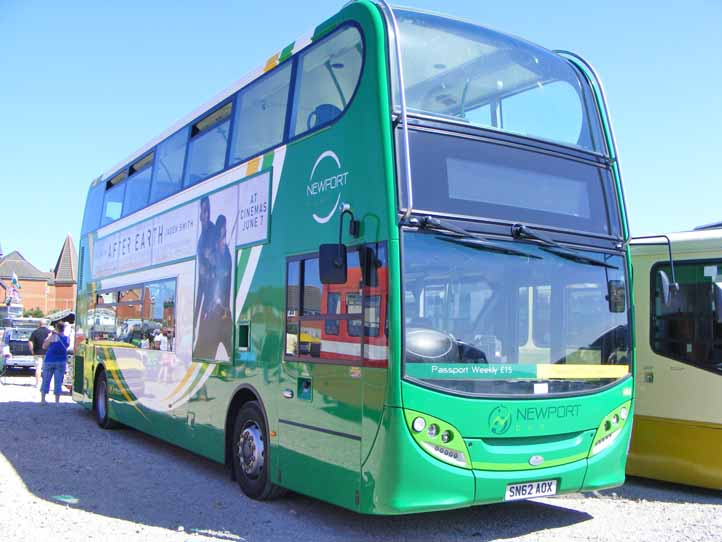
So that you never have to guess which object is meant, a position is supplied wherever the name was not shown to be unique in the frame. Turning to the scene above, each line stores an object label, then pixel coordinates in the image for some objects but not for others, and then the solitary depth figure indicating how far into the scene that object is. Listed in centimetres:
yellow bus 808
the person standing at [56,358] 1656
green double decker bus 561
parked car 2784
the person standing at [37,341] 2581
